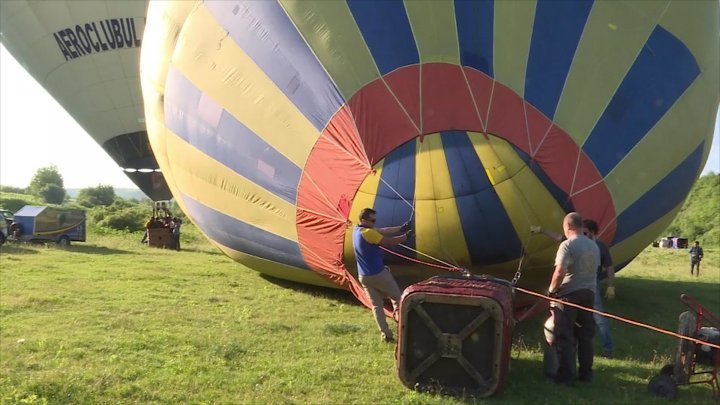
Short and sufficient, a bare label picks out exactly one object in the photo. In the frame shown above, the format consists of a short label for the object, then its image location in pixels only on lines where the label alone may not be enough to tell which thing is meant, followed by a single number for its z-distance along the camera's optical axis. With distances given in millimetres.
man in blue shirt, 4688
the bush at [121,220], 30375
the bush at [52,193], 103700
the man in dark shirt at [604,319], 5008
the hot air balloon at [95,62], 19312
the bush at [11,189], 90025
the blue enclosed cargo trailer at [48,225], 19141
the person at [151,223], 18481
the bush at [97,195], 87688
